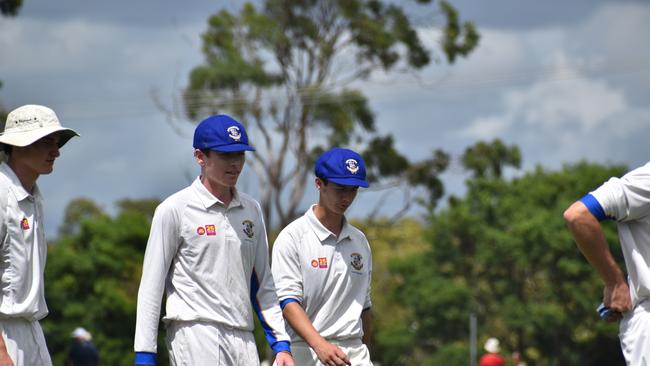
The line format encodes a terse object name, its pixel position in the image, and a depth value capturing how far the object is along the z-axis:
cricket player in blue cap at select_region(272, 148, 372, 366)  17.42
